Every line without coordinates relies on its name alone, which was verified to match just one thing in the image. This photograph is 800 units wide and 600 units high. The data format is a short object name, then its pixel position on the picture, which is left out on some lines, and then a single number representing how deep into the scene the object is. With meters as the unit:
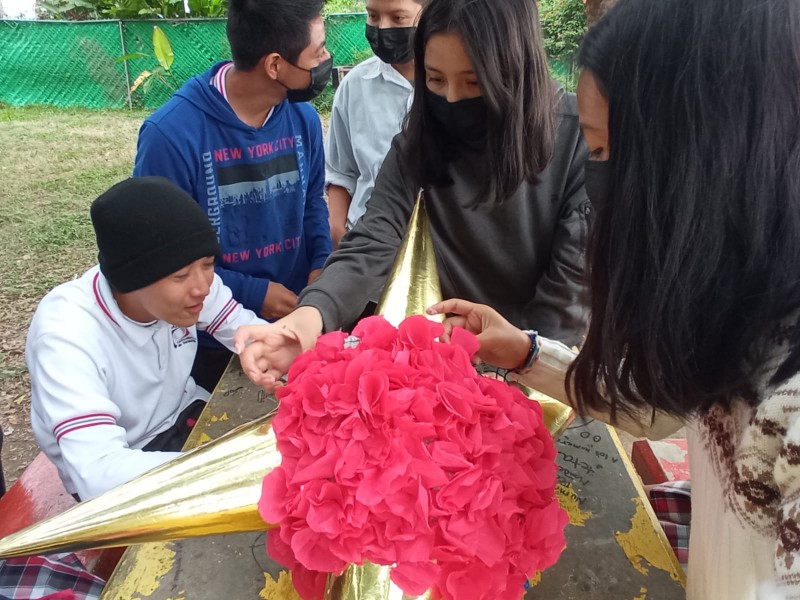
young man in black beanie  1.13
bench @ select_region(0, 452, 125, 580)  1.24
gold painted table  0.97
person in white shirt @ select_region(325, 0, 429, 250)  1.84
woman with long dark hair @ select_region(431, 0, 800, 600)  0.60
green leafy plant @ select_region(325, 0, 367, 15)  13.84
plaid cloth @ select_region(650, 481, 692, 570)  1.30
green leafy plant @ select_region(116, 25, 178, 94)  8.52
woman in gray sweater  1.17
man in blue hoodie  1.68
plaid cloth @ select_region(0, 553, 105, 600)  1.08
